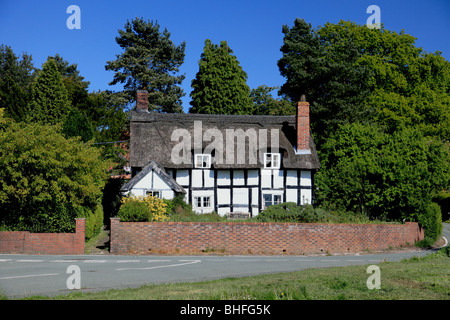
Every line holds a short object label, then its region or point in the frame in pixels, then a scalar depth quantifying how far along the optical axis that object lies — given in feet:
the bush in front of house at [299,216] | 84.79
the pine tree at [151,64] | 186.09
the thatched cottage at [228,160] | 112.57
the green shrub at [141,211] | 77.25
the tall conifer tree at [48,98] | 138.00
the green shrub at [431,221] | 106.42
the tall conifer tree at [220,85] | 172.45
